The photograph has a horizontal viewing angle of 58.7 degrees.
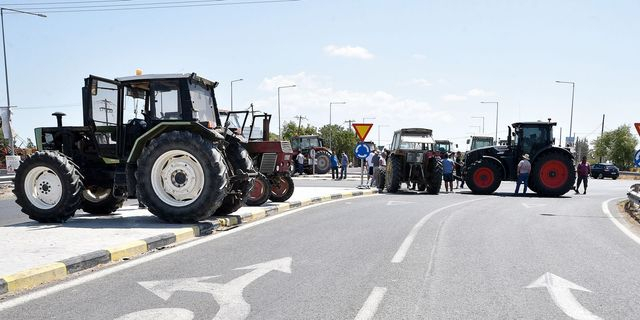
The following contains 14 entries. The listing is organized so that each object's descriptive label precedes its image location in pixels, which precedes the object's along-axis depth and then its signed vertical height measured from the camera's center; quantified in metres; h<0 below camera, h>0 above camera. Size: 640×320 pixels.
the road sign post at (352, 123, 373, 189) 22.84 -0.42
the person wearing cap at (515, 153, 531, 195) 20.59 -1.54
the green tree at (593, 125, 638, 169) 79.69 -2.47
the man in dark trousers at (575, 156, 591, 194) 24.09 -1.85
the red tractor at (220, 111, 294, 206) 13.05 -0.69
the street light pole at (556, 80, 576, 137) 53.97 +0.29
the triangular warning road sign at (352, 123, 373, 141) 22.75 -0.14
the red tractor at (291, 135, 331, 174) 38.53 -1.72
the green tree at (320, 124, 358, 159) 96.69 -2.35
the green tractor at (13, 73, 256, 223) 9.57 -0.59
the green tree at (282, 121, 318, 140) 90.69 -0.83
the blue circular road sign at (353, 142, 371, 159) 23.00 -0.99
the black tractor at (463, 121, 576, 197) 20.98 -1.35
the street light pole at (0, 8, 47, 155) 25.28 +2.35
